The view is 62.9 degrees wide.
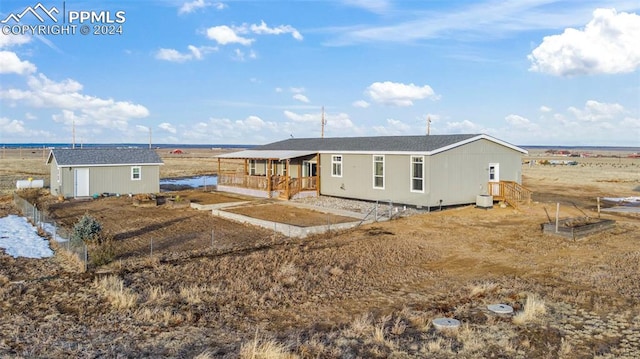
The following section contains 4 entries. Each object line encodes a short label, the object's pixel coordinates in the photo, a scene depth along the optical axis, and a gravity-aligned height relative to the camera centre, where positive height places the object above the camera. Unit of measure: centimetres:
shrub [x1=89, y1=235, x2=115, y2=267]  1357 -232
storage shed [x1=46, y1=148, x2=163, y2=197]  3006 -27
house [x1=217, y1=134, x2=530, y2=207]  2281 -29
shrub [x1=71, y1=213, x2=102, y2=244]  1556 -195
